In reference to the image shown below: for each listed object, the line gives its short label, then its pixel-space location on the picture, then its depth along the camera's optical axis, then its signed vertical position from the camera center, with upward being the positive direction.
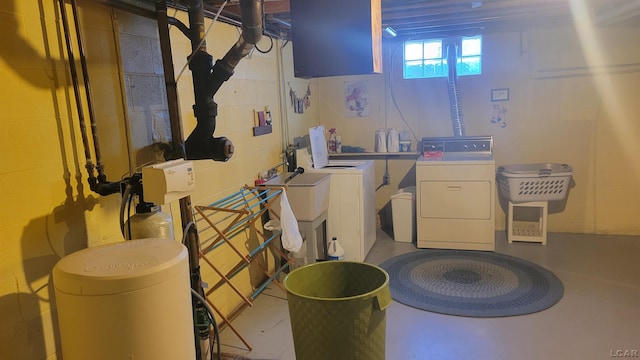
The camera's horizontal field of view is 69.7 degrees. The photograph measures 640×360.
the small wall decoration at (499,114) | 4.75 -0.13
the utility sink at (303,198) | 3.50 -0.65
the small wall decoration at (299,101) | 4.36 +0.12
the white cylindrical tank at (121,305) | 1.41 -0.56
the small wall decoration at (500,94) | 4.70 +0.07
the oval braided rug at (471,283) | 3.18 -1.38
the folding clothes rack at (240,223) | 2.68 -0.70
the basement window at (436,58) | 4.74 +0.49
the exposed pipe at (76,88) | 1.83 +0.16
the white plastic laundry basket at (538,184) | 4.23 -0.78
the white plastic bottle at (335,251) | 3.86 -1.16
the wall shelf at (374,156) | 5.04 -0.52
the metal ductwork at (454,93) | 4.66 +0.11
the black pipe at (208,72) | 2.15 +0.23
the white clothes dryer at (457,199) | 4.15 -0.86
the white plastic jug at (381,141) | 5.03 -0.35
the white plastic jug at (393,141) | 5.00 -0.36
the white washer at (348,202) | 3.98 -0.80
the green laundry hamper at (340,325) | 1.84 -0.87
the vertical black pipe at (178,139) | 2.22 -0.09
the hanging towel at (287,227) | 3.13 -0.76
